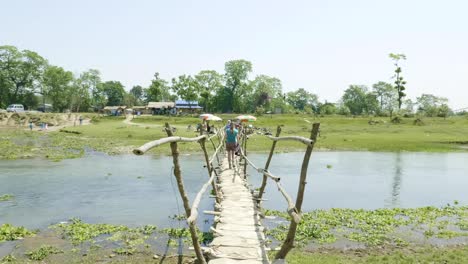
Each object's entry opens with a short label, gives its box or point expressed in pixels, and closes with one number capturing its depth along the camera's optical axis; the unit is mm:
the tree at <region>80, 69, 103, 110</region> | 102312
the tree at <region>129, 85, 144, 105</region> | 142838
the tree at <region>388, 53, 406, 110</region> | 72200
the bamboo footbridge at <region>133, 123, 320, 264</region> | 7563
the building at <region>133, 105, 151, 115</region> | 95050
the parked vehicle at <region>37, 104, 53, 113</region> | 93350
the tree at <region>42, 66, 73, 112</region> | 85688
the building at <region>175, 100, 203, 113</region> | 89462
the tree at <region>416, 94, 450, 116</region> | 126750
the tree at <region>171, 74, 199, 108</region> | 85375
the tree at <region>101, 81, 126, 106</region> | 113375
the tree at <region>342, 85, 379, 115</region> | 107688
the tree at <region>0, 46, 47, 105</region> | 81000
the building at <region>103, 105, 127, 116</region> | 88500
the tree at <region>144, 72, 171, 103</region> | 85375
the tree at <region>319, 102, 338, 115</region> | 96388
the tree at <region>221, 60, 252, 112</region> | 95625
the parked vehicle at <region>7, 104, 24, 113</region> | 69250
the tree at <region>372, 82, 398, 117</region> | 113131
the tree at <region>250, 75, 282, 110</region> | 98000
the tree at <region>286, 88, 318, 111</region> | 123812
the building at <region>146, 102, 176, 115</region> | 89688
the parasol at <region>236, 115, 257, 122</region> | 36019
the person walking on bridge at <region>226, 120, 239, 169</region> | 17469
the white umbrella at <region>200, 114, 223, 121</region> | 36953
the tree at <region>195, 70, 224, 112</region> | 88950
